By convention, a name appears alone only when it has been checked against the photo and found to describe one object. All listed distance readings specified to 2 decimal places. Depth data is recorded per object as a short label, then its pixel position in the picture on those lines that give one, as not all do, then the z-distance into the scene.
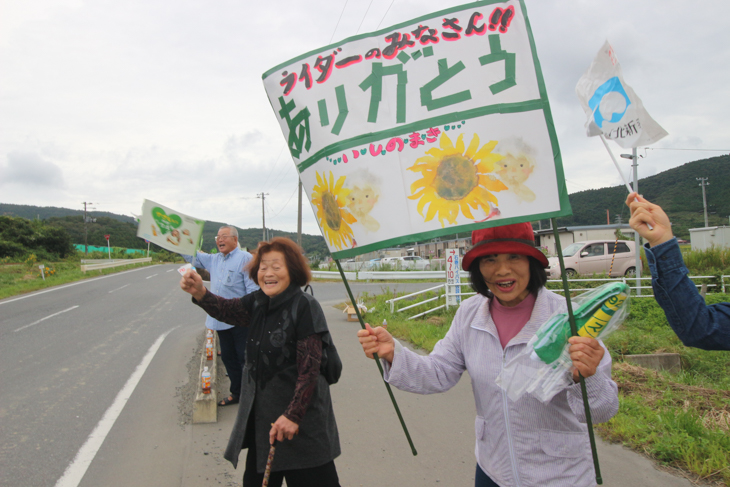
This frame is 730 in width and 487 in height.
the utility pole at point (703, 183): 49.94
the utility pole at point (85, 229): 53.03
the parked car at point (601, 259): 16.70
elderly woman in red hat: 1.57
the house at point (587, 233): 27.75
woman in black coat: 2.19
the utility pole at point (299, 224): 29.66
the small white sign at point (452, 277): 10.27
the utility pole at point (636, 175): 10.99
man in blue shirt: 4.45
